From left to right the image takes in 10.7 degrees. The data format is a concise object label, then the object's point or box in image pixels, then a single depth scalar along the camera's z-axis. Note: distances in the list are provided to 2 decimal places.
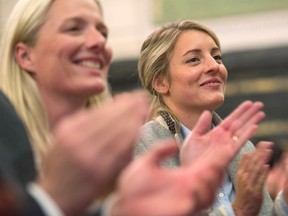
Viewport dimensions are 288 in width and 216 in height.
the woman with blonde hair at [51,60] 2.52
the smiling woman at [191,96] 2.89
